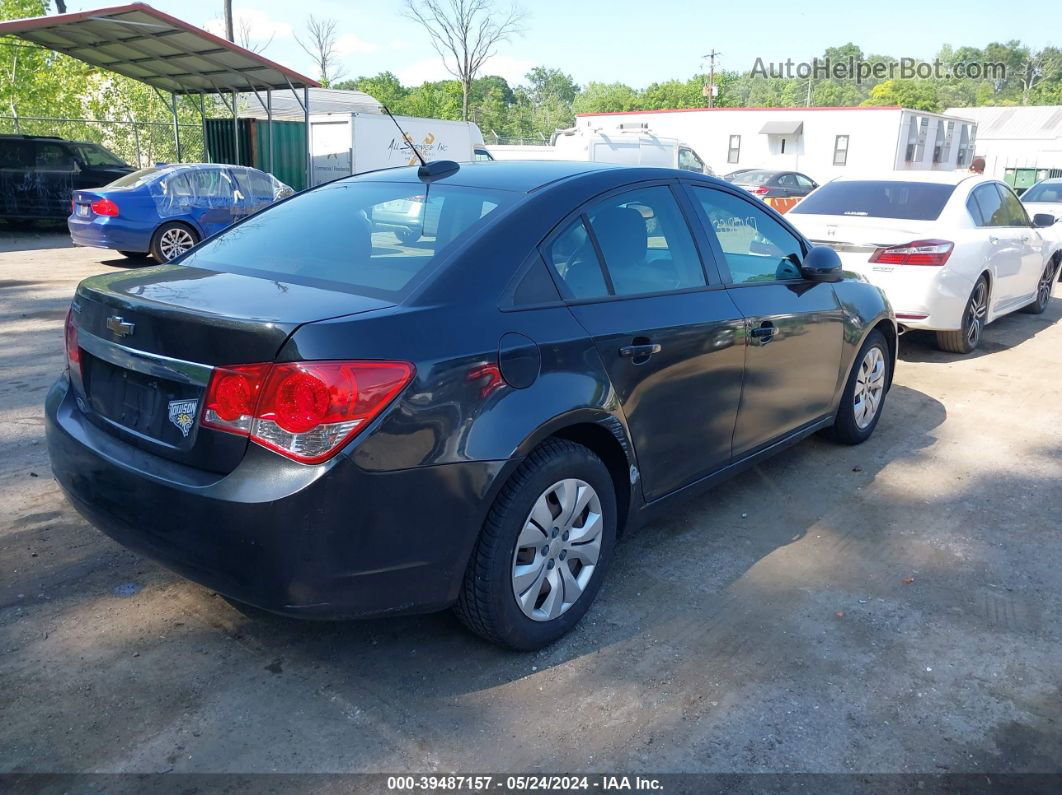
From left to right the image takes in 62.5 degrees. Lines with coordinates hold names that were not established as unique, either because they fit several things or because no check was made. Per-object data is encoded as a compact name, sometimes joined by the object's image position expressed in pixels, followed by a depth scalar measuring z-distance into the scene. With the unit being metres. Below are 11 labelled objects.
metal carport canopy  14.22
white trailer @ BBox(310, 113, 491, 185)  19.64
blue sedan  11.77
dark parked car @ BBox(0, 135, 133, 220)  15.63
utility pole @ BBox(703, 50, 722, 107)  70.68
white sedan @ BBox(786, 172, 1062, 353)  7.30
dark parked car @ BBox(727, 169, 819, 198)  22.02
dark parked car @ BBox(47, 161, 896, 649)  2.47
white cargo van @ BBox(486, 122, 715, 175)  19.83
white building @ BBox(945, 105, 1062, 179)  52.31
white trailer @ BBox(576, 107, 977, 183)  34.78
